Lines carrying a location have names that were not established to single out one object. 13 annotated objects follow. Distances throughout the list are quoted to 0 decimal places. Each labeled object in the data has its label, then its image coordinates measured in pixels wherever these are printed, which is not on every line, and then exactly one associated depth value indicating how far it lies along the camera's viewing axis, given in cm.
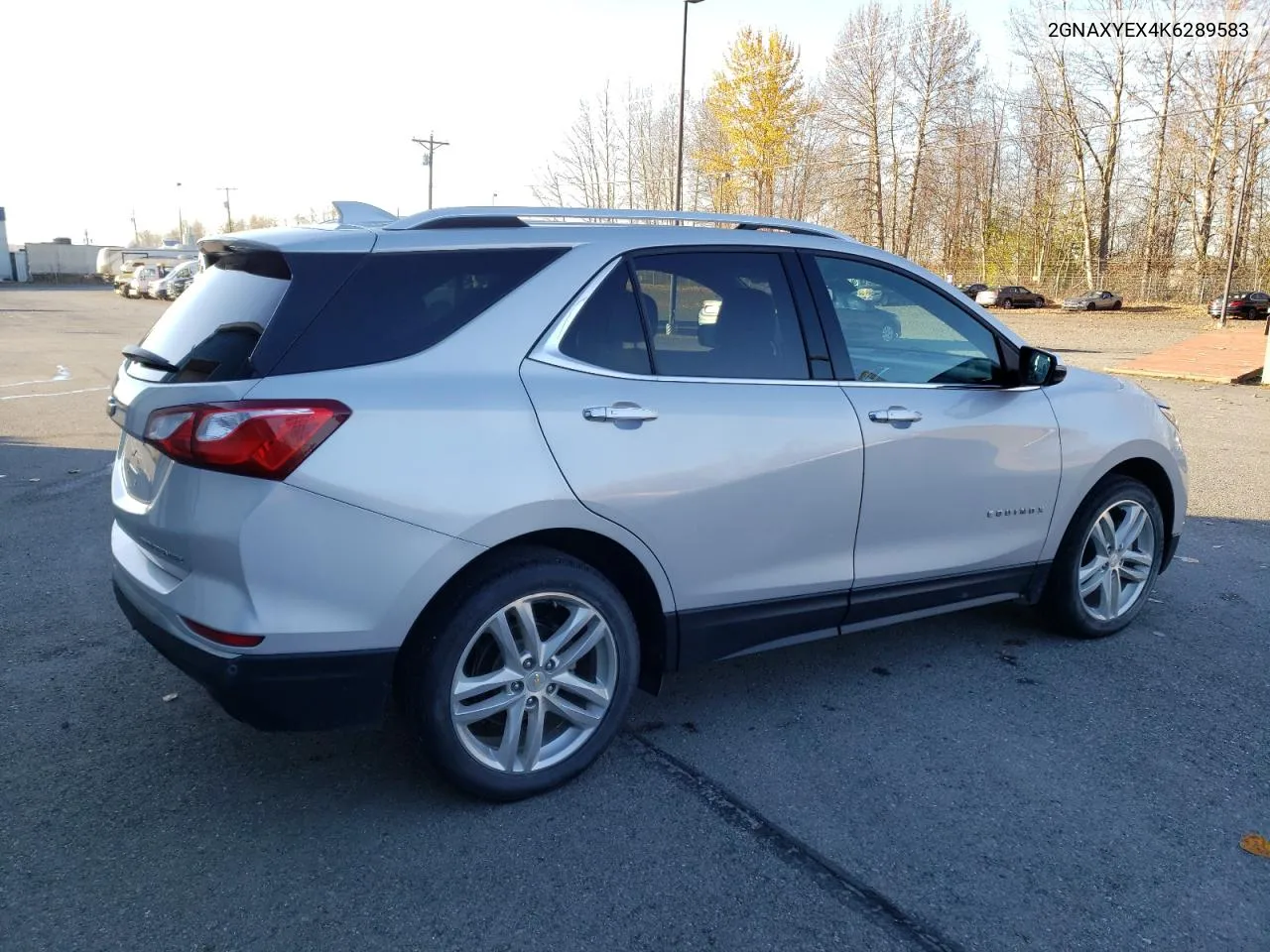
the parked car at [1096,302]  4569
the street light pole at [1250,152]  4093
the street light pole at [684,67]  2680
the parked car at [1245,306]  3988
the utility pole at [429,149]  5359
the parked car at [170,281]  4362
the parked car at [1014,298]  4862
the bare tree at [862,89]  4894
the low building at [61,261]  7131
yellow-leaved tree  4306
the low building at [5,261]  6394
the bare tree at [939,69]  4834
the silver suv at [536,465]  274
